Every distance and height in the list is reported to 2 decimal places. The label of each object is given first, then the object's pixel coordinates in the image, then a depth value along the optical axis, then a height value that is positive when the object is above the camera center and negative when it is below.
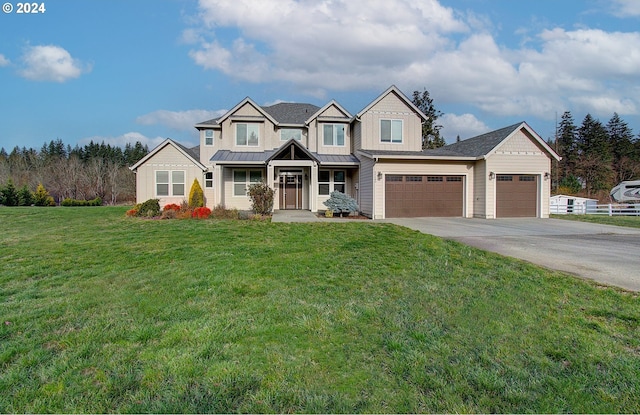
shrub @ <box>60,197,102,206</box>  30.94 -0.13
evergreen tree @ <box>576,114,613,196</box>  40.84 +5.13
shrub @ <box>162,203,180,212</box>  17.44 -0.35
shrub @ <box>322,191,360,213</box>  17.17 -0.26
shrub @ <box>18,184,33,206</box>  29.70 +0.44
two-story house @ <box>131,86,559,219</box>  17.61 +1.95
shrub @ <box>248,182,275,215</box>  15.89 +0.07
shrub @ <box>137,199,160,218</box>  16.39 -0.41
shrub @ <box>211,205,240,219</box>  15.49 -0.65
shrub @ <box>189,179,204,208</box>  19.73 +0.26
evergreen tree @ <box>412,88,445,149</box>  40.22 +9.04
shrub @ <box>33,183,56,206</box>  30.66 +0.35
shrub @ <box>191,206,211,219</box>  15.66 -0.60
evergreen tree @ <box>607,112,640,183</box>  41.94 +6.01
